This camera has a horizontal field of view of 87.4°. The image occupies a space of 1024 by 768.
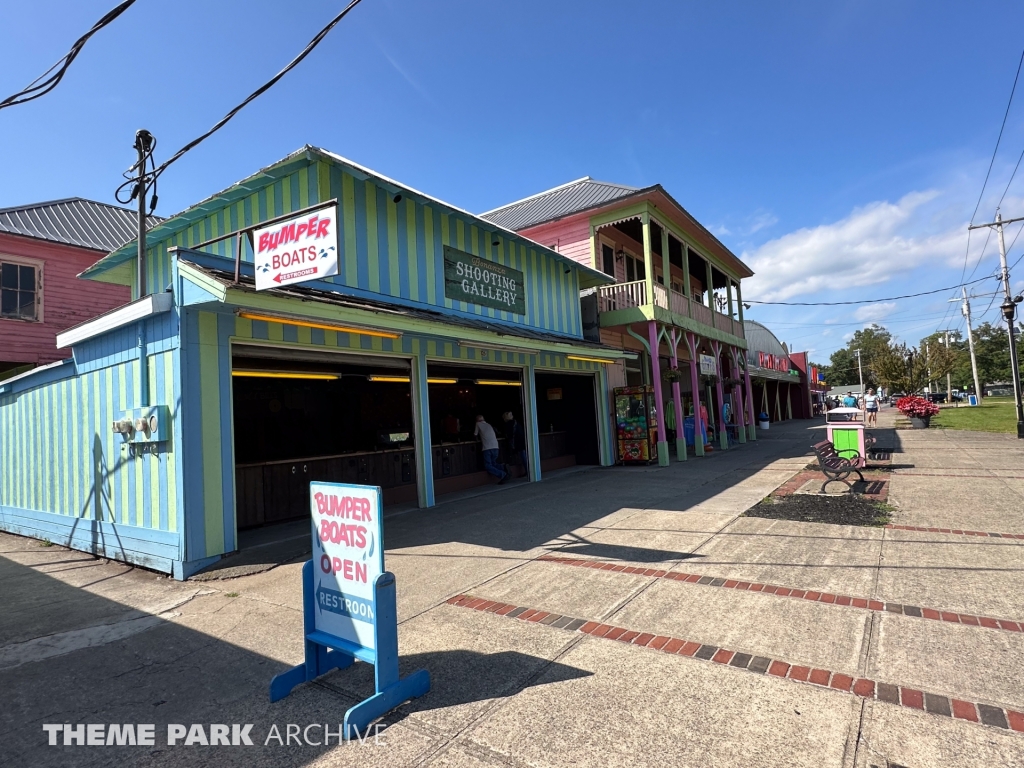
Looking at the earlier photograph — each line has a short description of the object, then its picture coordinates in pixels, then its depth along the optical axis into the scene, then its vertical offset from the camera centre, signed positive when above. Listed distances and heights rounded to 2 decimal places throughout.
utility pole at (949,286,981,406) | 45.36 +4.66
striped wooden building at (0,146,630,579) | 6.26 +0.89
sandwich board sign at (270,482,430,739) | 3.06 -1.09
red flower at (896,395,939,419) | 22.52 -0.78
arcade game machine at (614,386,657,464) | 14.51 -0.56
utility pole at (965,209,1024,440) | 17.25 +1.80
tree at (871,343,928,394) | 33.41 +1.21
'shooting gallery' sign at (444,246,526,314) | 10.48 +2.80
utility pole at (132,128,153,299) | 8.25 +4.22
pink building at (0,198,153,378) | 11.94 +3.80
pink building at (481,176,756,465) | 15.09 +3.65
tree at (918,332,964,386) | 34.75 +1.77
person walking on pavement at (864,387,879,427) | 26.51 -0.80
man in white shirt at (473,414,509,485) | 12.01 -0.67
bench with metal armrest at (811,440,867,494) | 9.20 -1.23
